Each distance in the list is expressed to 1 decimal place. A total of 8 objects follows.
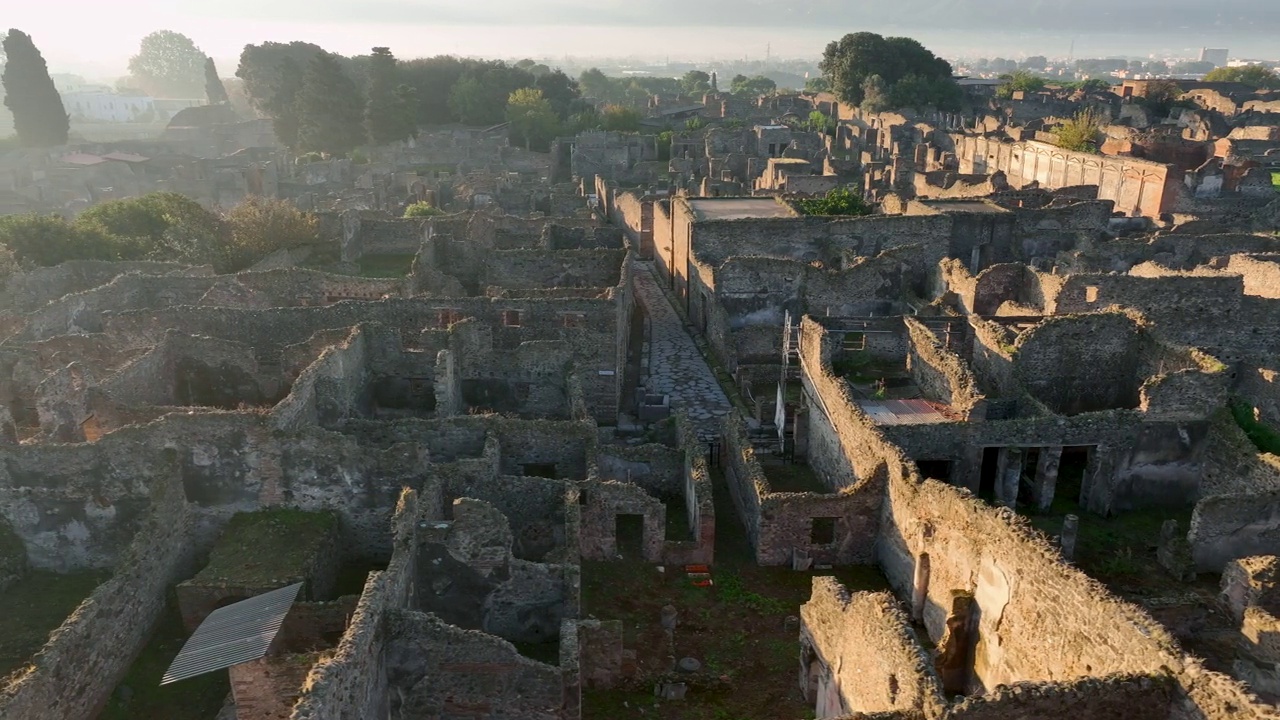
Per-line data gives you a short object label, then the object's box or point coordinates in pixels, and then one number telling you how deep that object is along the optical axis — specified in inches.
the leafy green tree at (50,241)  1299.2
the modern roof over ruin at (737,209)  1359.5
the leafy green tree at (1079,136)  2110.0
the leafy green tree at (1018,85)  3779.5
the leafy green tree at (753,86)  5959.6
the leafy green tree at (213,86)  4725.9
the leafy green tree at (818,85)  4372.5
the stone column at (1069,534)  657.0
